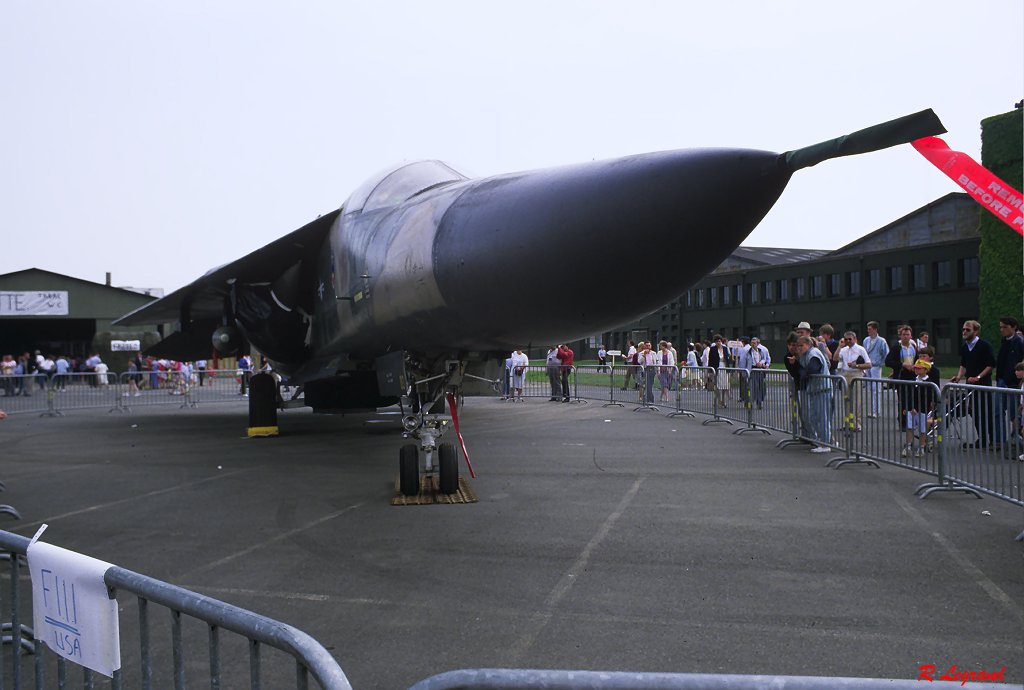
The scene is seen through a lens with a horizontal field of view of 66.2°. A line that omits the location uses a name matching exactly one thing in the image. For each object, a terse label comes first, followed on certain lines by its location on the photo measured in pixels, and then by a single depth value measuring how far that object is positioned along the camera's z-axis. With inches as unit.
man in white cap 398.6
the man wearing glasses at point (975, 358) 364.5
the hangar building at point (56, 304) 1535.4
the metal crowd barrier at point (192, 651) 63.4
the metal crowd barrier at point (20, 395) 716.0
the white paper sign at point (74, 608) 83.4
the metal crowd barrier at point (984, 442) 238.2
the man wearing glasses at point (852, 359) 516.1
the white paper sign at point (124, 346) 1262.7
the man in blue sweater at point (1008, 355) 353.7
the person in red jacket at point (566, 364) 766.5
